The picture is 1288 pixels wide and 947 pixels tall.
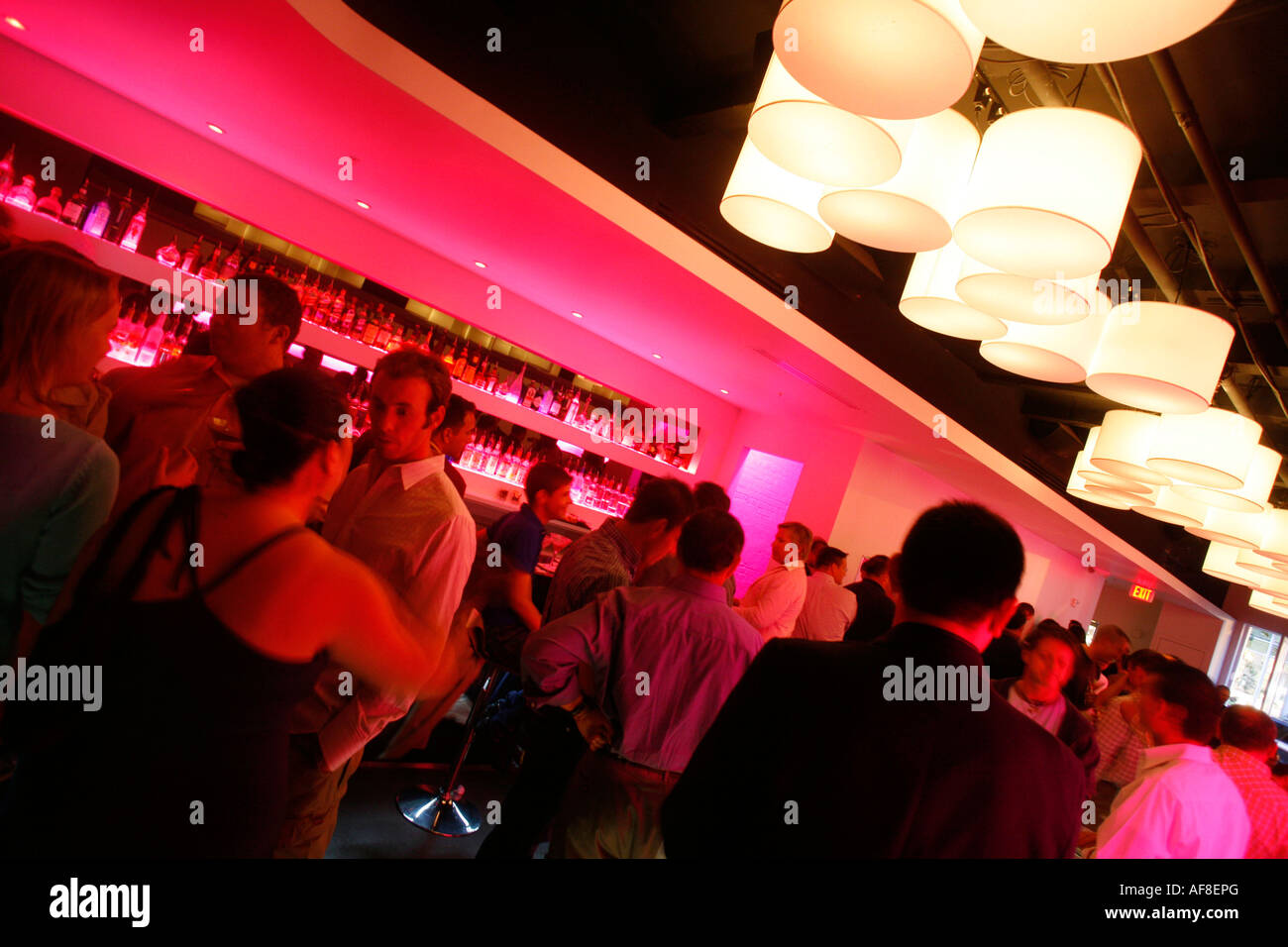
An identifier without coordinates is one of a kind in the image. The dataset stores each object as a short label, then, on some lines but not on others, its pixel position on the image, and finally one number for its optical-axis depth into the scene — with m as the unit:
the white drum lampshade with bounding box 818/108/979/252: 1.63
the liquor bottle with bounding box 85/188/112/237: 4.51
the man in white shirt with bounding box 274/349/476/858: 1.79
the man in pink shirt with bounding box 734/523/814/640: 3.96
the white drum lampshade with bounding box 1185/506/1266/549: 3.93
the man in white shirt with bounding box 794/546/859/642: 4.55
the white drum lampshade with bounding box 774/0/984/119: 1.15
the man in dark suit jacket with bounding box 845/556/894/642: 4.86
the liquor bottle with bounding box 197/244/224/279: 4.91
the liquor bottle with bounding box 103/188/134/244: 4.65
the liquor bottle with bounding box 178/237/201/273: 4.85
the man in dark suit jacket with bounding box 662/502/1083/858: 1.19
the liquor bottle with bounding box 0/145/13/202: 4.14
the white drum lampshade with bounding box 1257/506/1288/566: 4.09
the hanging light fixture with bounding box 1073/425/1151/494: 3.49
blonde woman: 1.37
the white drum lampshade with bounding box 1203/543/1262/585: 5.19
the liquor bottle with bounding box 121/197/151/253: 4.66
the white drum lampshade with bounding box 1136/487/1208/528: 3.70
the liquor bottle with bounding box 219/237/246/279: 4.99
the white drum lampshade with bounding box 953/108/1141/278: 1.47
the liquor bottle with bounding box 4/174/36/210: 4.18
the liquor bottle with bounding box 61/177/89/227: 4.45
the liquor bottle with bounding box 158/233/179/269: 4.78
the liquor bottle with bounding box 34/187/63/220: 4.35
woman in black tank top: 1.14
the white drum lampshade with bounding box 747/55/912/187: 1.46
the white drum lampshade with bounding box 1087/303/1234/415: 2.17
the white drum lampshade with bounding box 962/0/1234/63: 1.03
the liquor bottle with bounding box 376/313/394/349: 5.61
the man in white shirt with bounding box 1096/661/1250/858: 2.31
